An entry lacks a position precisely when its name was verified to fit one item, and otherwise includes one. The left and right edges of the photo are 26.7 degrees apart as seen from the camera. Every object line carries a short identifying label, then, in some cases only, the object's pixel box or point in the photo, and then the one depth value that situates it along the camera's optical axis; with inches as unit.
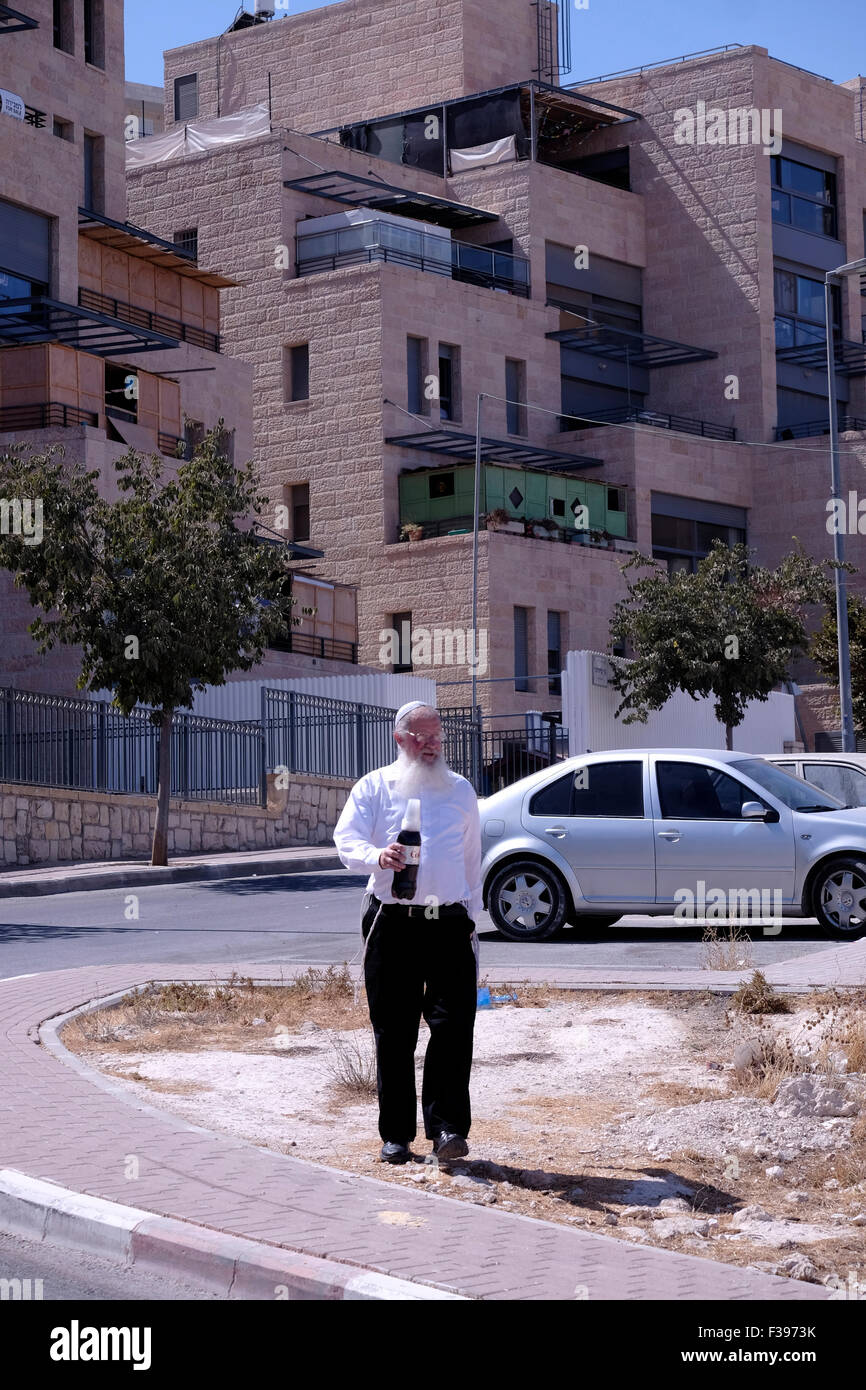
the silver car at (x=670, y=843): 578.6
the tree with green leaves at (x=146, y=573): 964.6
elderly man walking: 278.7
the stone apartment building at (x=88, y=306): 1550.2
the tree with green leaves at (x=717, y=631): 1574.8
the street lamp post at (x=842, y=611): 1325.0
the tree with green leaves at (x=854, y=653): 2095.2
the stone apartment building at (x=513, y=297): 2161.7
